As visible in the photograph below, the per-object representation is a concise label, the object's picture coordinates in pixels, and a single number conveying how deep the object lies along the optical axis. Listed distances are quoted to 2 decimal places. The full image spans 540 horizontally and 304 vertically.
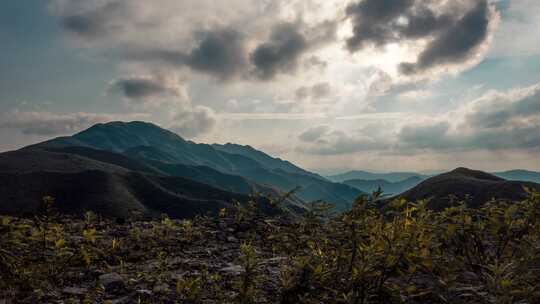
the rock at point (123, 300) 4.67
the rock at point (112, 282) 5.30
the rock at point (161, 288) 4.98
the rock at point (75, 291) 5.18
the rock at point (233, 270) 5.75
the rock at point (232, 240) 8.46
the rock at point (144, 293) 4.83
